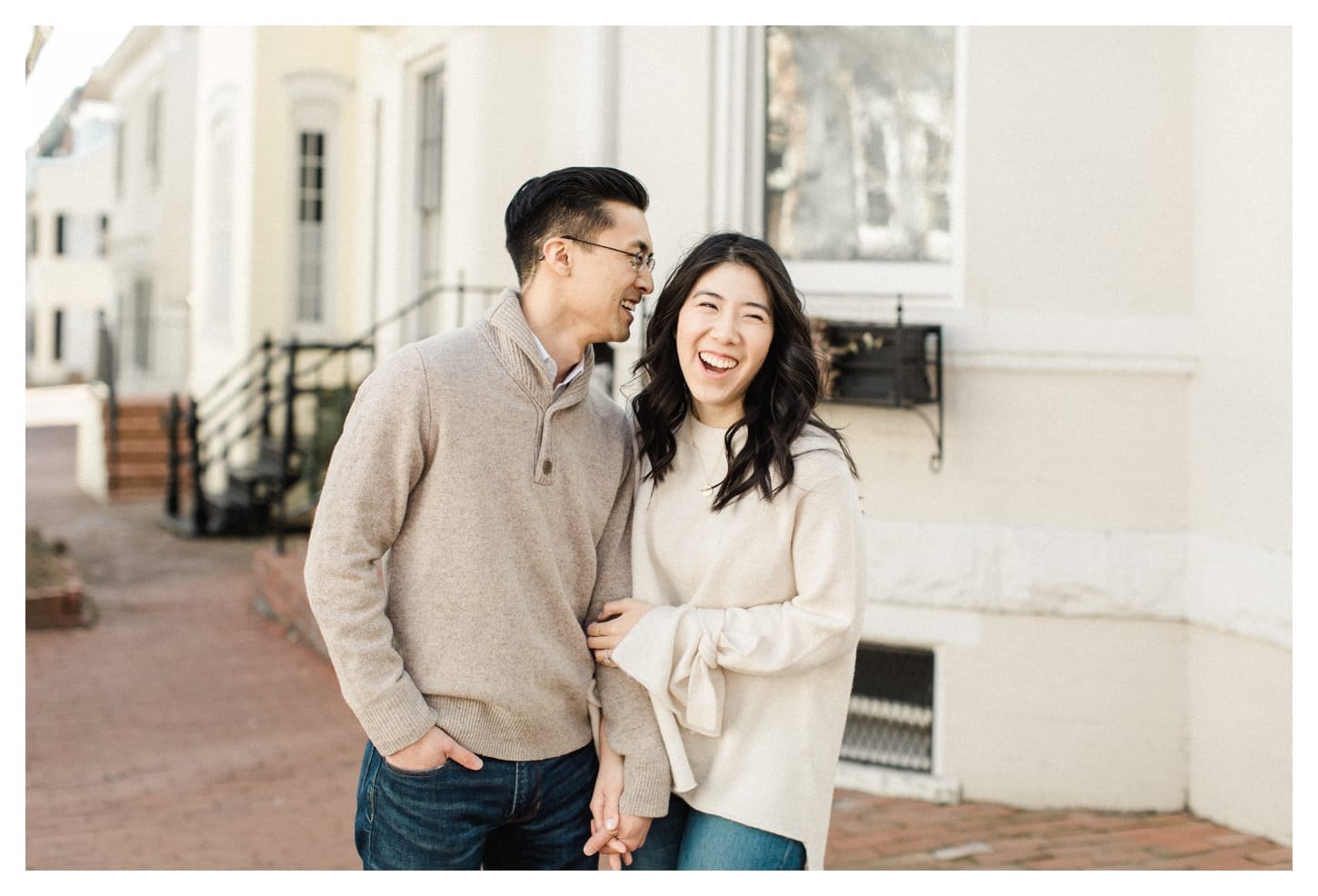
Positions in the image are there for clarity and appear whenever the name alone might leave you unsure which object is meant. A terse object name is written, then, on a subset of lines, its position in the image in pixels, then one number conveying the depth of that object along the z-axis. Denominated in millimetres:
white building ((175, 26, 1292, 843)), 4922
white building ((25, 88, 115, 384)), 39250
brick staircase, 15719
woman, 2535
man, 2453
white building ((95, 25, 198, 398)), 20672
